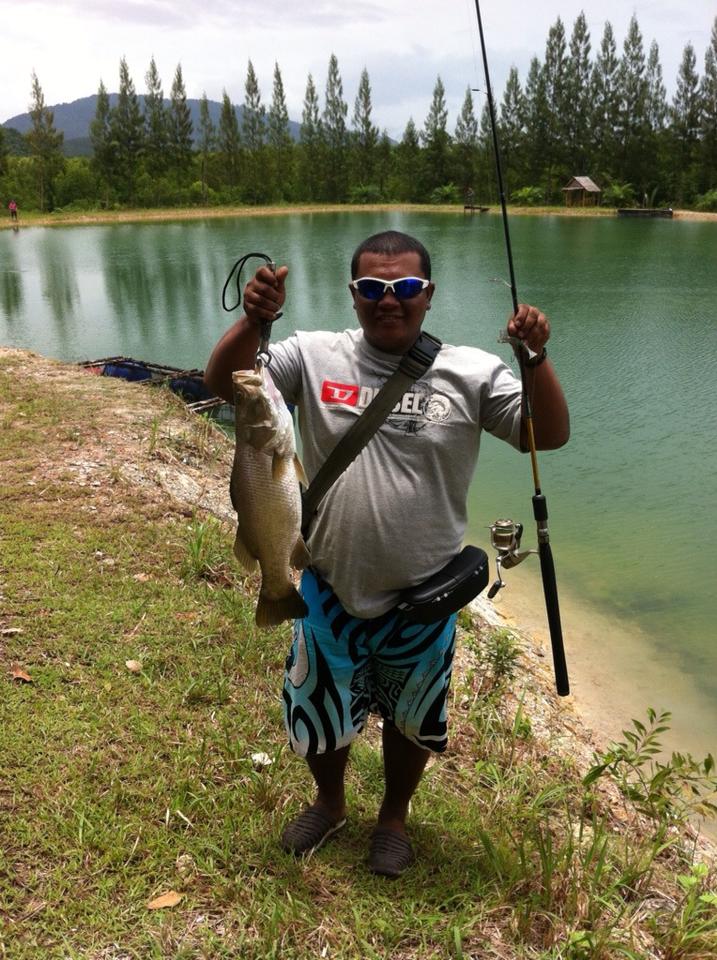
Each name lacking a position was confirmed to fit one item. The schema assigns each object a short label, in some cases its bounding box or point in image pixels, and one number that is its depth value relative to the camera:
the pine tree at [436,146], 62.28
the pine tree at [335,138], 65.52
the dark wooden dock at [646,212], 47.00
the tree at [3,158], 57.53
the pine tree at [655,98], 54.75
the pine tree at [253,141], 64.44
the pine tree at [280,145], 65.81
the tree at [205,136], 64.56
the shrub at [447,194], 61.56
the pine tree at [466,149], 61.72
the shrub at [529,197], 56.19
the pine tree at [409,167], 63.41
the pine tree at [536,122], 57.56
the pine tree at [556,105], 56.84
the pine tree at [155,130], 62.19
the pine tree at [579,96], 56.19
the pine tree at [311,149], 65.06
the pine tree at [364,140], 65.88
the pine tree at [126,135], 60.19
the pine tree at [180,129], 62.41
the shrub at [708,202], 47.59
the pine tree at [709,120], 50.56
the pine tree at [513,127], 58.88
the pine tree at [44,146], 57.54
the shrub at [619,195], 52.34
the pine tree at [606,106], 55.09
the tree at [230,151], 64.75
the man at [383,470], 2.00
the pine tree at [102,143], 59.31
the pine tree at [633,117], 53.88
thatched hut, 52.59
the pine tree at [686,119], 52.44
